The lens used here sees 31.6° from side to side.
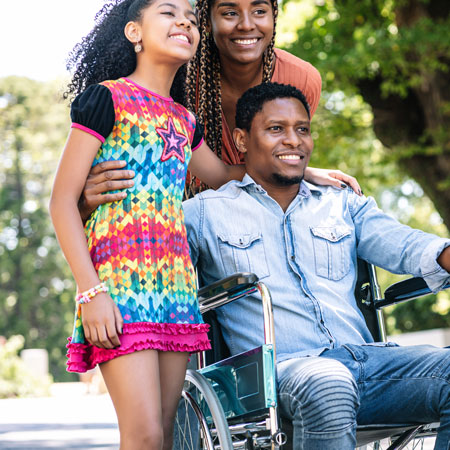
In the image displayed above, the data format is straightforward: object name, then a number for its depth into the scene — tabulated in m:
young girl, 2.11
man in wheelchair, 2.39
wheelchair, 2.29
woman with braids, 3.25
